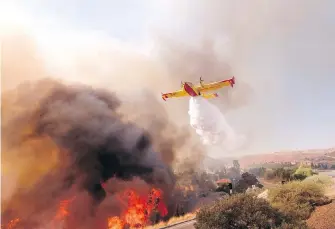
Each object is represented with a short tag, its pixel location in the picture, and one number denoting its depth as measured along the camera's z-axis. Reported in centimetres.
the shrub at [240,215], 1310
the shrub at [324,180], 2338
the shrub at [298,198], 1550
